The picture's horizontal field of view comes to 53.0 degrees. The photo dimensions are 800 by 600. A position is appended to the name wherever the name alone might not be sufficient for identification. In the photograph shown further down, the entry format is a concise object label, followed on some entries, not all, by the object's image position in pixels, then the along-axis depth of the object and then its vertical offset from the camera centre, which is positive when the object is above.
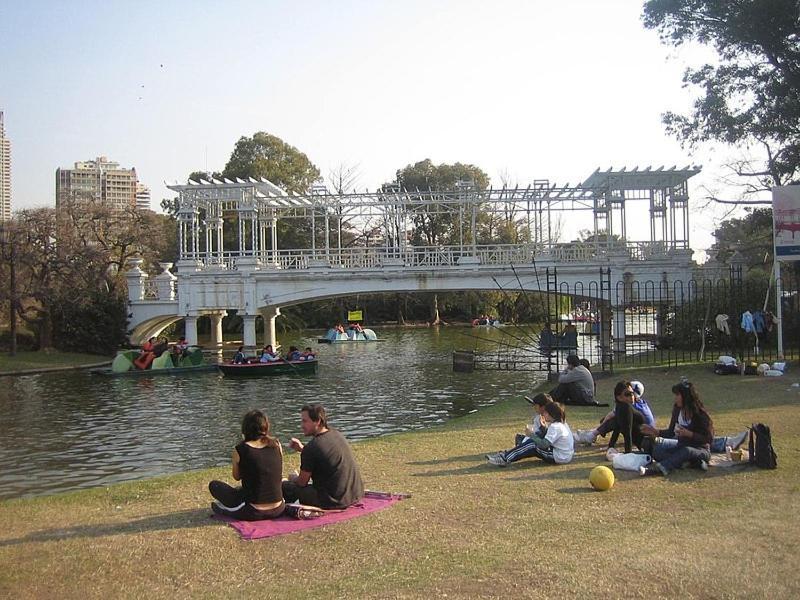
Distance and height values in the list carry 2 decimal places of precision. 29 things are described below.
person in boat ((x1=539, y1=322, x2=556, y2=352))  23.98 -1.24
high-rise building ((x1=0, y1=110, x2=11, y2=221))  164.25 +28.79
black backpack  9.56 -1.82
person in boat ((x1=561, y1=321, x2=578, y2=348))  27.13 -1.23
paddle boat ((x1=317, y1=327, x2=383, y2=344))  51.74 -2.20
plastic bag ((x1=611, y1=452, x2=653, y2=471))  9.96 -2.02
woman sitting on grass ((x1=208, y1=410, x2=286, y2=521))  8.09 -1.75
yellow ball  9.00 -2.02
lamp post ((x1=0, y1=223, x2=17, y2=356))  35.16 +1.93
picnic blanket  7.75 -2.19
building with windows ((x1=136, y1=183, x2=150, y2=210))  153.00 +21.63
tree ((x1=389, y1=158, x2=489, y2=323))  67.44 +10.24
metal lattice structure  35.16 +4.50
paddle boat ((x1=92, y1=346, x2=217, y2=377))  31.14 -2.35
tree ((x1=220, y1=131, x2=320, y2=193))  61.75 +11.21
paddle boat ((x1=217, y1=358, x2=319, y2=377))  29.64 -2.41
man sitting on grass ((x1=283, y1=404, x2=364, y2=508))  8.34 -1.75
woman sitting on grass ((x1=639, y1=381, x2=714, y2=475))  9.80 -1.76
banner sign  21.28 +1.98
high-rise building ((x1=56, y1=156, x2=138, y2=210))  168.50 +27.56
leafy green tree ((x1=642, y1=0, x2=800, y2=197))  24.58 +7.48
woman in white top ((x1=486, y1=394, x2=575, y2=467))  10.70 -1.95
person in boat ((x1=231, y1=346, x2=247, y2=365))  30.20 -2.07
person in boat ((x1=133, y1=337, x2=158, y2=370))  31.52 -2.03
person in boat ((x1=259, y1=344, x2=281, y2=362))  30.68 -1.98
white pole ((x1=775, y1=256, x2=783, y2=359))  21.22 -0.07
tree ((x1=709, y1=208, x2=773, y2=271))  29.25 +2.84
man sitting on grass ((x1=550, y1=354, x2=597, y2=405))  16.70 -1.79
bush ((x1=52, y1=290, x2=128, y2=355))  38.19 -0.85
